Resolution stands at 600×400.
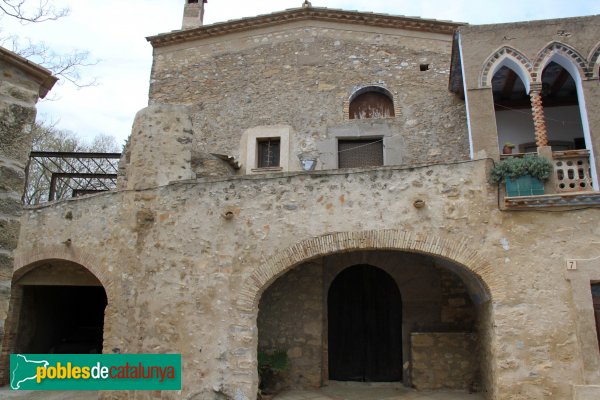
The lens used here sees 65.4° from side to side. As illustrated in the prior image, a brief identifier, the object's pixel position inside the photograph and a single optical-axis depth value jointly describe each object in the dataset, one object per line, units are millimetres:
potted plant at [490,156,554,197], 6605
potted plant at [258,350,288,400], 7840
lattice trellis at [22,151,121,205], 12234
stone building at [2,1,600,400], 6422
